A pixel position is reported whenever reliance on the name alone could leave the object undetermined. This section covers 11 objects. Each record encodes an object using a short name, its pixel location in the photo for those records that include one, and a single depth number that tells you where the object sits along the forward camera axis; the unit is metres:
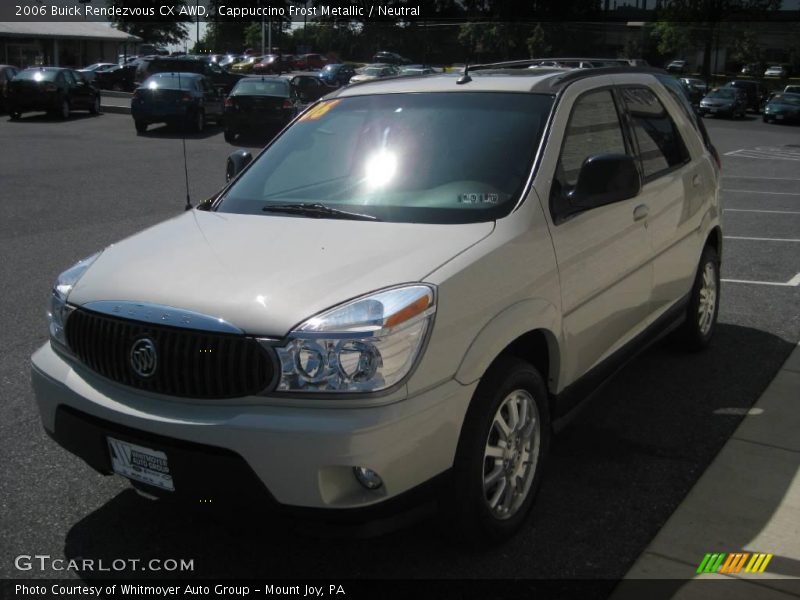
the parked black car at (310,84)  33.19
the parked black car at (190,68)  33.00
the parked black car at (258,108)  22.92
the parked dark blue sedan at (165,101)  23.83
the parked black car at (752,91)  45.59
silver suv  2.99
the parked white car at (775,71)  61.03
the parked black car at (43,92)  28.27
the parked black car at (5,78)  29.78
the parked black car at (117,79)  44.62
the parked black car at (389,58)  58.56
